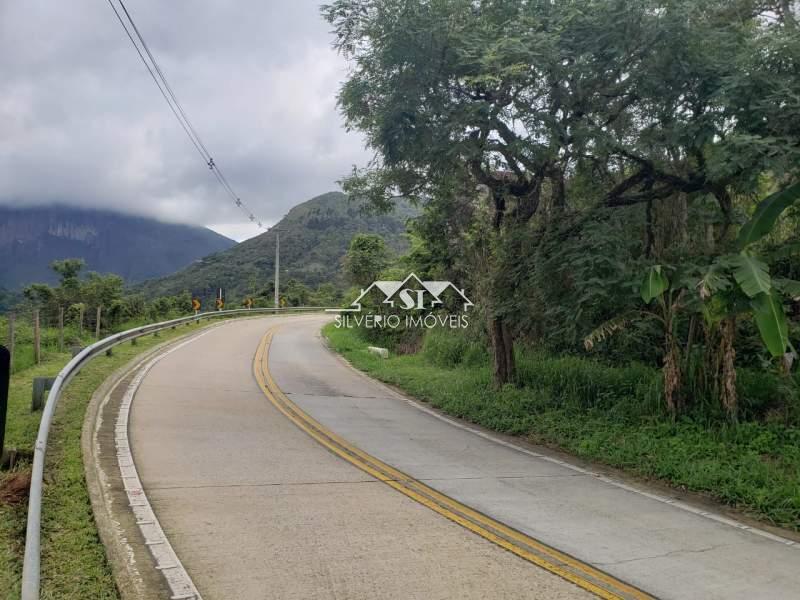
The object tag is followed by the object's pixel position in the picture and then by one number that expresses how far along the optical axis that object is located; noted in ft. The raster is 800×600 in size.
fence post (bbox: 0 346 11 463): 19.53
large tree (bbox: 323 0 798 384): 28.37
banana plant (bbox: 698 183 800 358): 24.89
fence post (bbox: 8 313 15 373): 45.93
